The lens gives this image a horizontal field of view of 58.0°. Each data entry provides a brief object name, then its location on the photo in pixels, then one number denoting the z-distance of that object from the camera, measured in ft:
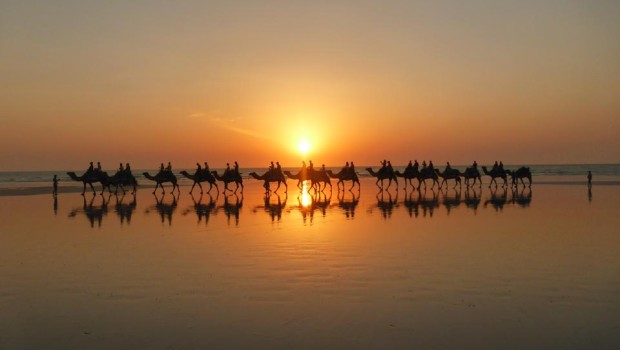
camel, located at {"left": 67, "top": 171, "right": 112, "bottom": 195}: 100.53
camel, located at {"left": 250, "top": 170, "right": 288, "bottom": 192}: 109.53
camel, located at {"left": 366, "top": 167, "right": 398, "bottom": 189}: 123.54
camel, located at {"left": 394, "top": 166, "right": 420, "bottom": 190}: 126.21
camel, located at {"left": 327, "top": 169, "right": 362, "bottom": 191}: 118.32
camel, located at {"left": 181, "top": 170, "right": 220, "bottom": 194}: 111.34
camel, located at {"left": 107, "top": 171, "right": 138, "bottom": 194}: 101.71
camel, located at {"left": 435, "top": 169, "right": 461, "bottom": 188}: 130.21
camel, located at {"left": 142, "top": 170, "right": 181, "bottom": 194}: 107.96
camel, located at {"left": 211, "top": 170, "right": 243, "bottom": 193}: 114.73
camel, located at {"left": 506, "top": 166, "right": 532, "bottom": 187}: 126.71
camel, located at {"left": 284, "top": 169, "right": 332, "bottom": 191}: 113.80
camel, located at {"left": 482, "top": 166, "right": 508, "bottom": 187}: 133.28
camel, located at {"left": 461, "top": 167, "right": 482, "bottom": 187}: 127.24
